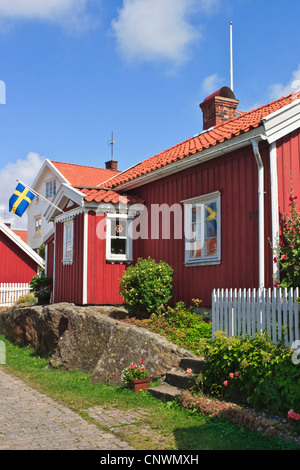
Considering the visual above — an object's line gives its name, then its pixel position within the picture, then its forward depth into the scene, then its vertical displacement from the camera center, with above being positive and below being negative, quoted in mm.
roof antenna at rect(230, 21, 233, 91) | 15551 +6267
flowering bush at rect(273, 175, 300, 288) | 8156 +137
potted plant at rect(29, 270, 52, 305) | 15297 -960
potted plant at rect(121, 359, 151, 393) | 7820 -1991
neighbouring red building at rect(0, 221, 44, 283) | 23234 -87
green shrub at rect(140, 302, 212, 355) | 8867 -1366
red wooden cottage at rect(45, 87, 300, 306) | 9000 +1102
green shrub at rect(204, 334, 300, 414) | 5723 -1489
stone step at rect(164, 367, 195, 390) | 7383 -1926
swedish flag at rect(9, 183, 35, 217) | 15430 +1929
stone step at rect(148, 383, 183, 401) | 7129 -2069
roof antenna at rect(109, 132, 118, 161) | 31681 +7761
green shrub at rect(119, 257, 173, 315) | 10484 -640
